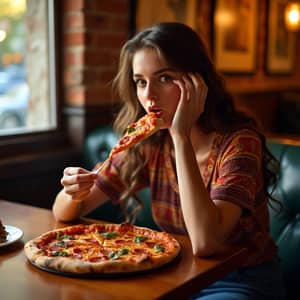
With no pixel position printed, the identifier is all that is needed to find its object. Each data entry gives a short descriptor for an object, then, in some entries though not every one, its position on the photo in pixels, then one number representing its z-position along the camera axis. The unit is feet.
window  7.91
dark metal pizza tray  3.66
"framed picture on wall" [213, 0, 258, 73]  12.41
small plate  4.32
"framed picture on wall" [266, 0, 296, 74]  15.05
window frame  8.00
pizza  3.68
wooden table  3.41
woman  4.61
